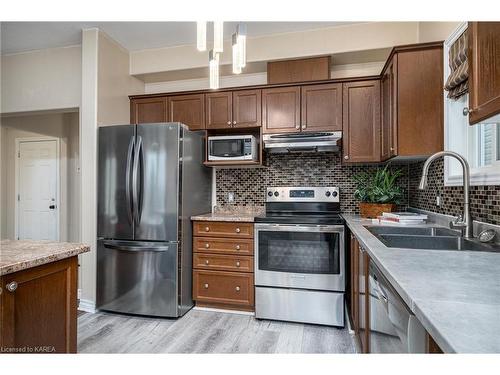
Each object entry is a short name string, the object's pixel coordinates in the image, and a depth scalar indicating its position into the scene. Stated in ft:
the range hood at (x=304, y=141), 8.39
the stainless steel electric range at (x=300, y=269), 7.57
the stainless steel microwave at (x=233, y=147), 8.97
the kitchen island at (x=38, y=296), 3.28
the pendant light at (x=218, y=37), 4.30
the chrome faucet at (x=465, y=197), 4.83
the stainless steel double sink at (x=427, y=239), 4.50
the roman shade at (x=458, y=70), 5.09
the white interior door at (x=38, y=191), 14.05
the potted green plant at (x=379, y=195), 7.94
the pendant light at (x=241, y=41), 4.52
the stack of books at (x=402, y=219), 6.58
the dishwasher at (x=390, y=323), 2.25
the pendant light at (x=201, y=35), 4.03
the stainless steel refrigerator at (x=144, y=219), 8.09
